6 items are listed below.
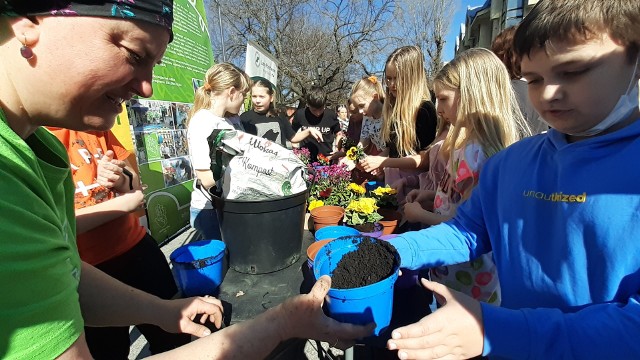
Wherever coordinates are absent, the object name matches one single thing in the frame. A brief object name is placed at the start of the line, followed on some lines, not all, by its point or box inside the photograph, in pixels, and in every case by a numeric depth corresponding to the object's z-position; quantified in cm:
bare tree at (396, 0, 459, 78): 2161
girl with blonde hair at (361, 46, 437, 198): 283
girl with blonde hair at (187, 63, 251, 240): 241
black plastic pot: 154
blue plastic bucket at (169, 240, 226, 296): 145
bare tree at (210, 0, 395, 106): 1681
